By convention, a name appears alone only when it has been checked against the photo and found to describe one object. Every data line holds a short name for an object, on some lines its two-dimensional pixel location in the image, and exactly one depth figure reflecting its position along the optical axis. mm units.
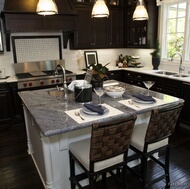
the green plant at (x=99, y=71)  2471
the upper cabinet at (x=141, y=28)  4445
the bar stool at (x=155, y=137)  1787
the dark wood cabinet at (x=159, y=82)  3573
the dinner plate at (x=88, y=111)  1803
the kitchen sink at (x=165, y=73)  4155
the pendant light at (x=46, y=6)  2010
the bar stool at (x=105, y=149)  1499
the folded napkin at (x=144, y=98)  2109
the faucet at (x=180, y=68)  3861
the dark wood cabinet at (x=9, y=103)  3669
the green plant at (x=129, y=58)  5148
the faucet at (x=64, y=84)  2354
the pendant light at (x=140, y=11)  2465
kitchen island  1673
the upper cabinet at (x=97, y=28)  4496
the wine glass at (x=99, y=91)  2080
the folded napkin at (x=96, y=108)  1793
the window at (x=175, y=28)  3988
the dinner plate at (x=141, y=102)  2097
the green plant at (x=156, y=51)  4348
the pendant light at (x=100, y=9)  2277
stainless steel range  3762
